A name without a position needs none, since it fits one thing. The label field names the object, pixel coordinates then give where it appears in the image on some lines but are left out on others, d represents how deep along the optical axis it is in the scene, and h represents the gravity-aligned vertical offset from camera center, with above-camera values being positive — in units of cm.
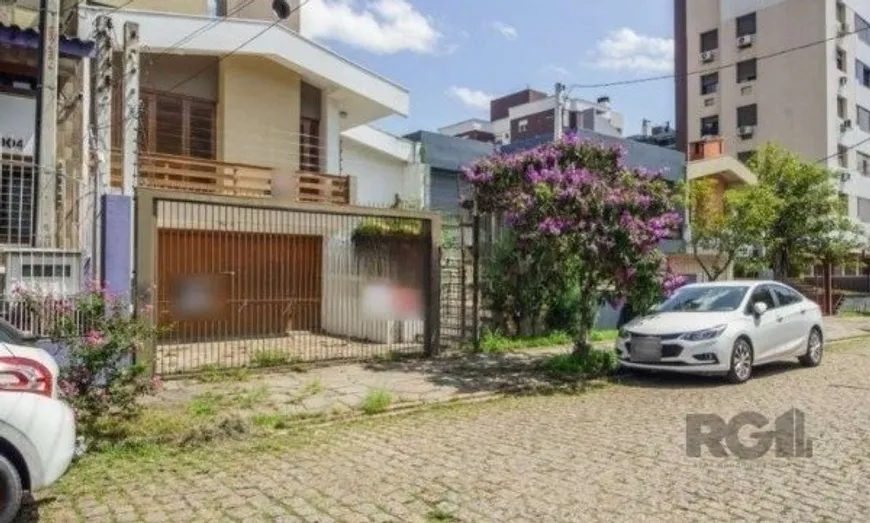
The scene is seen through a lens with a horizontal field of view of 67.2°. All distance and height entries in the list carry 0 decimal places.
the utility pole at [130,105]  896 +234
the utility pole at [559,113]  2120 +522
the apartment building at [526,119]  4447 +1166
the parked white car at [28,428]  397 -98
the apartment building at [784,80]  3572 +1097
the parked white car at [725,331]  930 -92
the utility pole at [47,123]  802 +183
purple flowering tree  950 +79
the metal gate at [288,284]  1055 -25
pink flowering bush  646 -93
